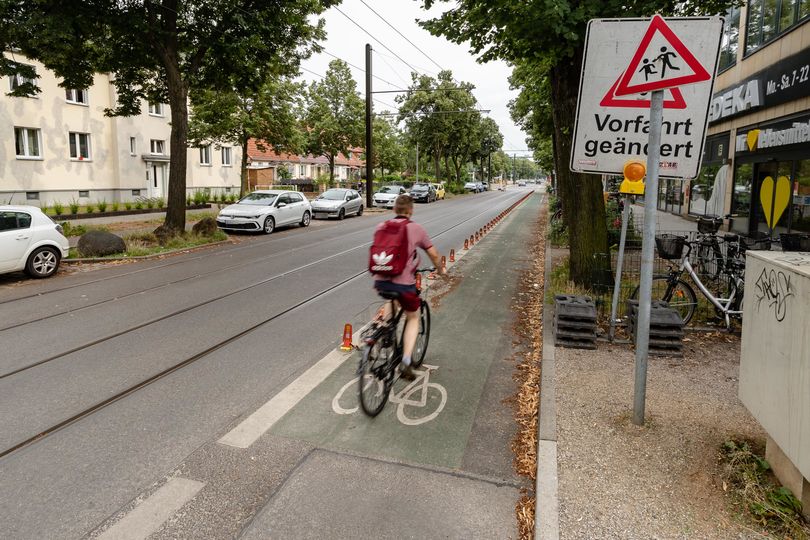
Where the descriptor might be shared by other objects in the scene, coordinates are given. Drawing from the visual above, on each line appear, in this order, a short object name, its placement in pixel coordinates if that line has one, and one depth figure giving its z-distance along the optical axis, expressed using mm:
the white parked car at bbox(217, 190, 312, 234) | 19359
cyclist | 4875
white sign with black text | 3990
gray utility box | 2984
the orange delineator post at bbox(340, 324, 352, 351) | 6316
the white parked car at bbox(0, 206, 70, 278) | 10352
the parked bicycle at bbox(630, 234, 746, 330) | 7082
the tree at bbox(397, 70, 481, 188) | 56594
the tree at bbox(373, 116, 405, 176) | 54000
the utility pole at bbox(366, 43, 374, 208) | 31391
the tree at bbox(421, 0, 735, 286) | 7730
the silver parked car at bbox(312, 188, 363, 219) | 26766
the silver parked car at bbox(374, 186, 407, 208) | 35875
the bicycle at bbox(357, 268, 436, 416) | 4598
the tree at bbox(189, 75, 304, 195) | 27391
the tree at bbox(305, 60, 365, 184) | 43812
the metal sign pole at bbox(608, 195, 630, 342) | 6676
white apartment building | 26266
